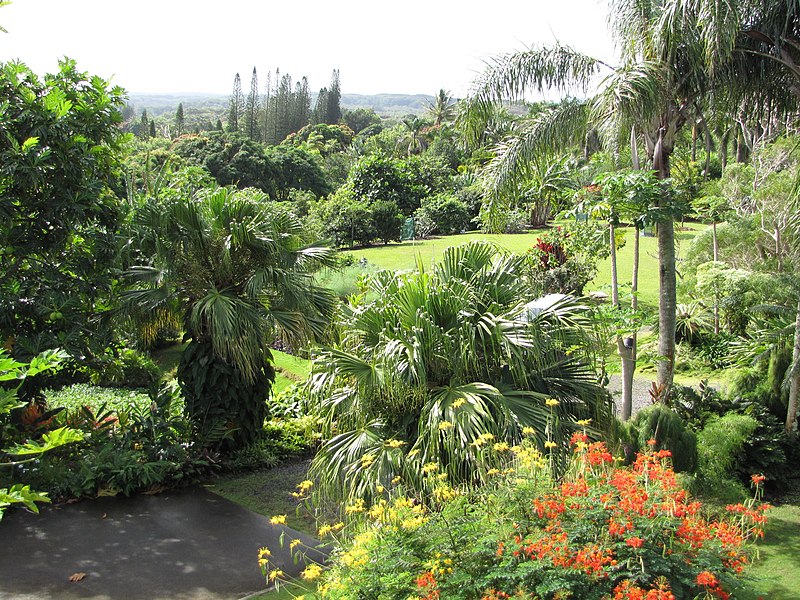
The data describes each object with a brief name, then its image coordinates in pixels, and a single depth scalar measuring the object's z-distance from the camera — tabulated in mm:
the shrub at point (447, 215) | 30641
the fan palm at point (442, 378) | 5980
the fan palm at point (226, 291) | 8484
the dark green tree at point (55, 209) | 7770
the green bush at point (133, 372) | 12672
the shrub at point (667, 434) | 7328
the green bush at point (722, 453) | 7363
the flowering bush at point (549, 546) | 3994
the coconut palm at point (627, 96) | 8148
